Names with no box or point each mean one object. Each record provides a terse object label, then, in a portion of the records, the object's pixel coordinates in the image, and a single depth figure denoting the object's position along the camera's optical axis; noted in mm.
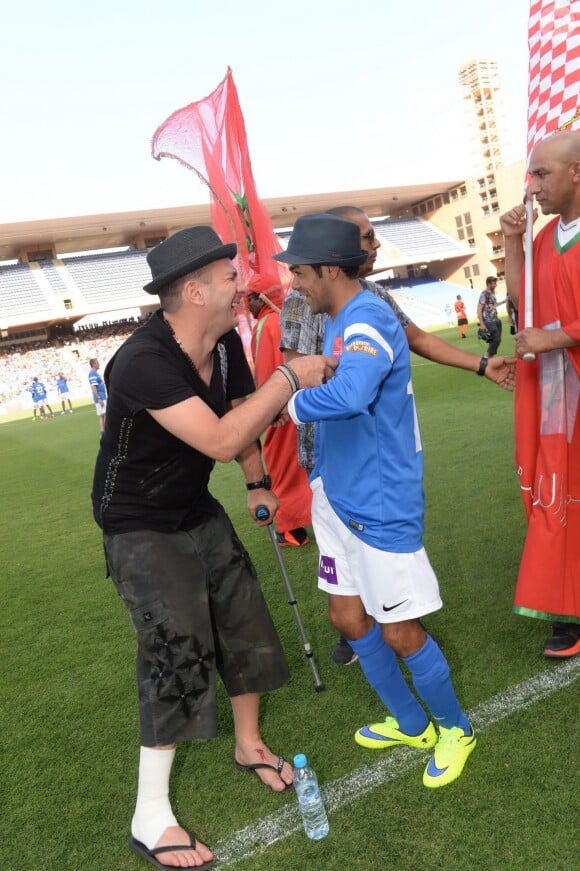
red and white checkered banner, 3225
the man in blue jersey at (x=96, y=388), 18625
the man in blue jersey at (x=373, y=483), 2346
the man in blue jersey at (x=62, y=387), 27500
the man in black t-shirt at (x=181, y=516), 2287
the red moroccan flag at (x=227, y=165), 5395
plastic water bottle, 2457
